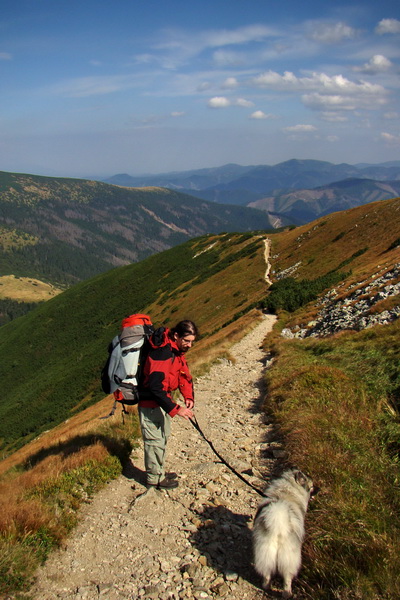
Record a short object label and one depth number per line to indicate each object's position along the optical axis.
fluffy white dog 3.73
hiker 5.67
